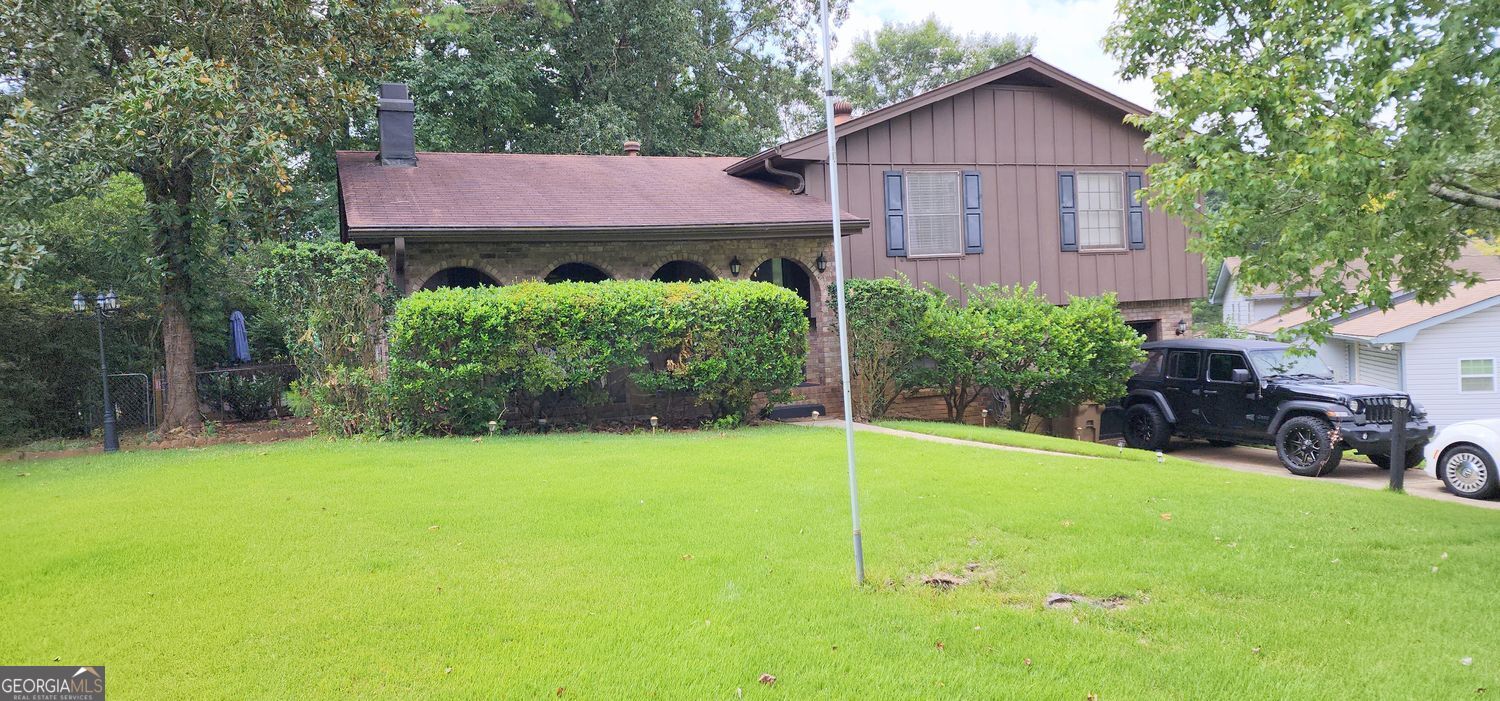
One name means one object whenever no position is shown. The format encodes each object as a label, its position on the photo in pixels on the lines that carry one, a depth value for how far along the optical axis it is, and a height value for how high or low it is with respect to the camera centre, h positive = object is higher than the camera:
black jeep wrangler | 11.91 -1.32
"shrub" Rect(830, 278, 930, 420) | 14.62 -0.14
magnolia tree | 11.51 +3.39
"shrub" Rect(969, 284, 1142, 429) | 14.73 -0.50
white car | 10.13 -1.74
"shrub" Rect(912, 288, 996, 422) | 14.94 -0.36
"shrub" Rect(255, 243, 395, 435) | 11.87 +0.34
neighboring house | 17.98 -0.93
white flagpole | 5.21 +0.02
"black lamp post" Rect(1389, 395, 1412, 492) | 9.52 -1.50
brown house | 14.21 +2.11
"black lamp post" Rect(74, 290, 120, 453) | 12.12 +0.69
